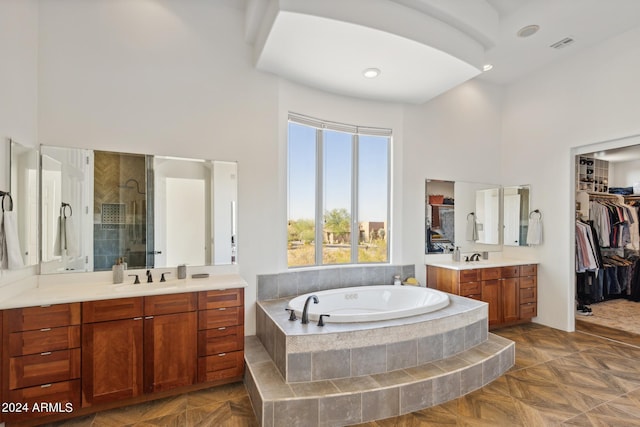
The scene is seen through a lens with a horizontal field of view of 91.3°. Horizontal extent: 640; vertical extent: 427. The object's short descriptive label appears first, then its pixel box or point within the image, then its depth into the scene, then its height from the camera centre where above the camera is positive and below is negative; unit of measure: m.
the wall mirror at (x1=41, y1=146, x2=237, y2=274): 2.58 +0.01
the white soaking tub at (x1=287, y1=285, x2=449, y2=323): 3.28 -0.96
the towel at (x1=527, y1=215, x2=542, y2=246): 4.34 -0.25
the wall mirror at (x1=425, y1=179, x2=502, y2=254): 4.34 -0.04
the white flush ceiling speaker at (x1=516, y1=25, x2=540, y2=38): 3.47 +2.06
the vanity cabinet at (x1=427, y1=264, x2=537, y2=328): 3.86 -0.95
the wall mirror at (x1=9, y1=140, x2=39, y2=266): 2.27 +0.13
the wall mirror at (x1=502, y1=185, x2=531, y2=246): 4.58 -0.01
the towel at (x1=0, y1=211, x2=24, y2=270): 2.03 -0.22
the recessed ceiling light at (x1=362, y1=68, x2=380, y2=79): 3.23 +1.47
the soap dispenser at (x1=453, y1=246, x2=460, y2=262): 4.38 -0.60
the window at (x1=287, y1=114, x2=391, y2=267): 3.71 +0.25
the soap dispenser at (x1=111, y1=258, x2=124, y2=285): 2.65 -0.52
